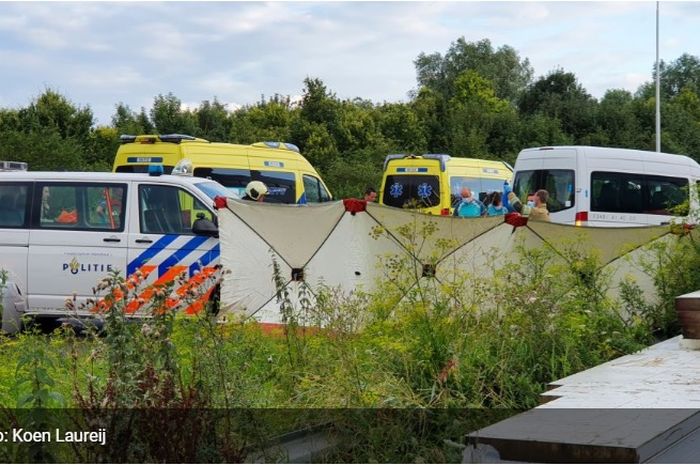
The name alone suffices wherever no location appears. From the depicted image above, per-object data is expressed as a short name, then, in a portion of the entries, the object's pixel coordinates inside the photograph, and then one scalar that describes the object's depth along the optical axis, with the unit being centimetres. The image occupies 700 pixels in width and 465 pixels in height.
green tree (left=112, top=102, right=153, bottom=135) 4134
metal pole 4378
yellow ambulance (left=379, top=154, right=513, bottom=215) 2361
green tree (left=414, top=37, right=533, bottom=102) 9081
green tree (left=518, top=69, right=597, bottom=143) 5772
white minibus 2098
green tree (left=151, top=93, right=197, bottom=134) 4441
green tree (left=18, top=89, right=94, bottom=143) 4019
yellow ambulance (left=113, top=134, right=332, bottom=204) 1962
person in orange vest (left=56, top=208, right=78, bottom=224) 1309
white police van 1279
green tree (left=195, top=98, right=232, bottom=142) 4847
